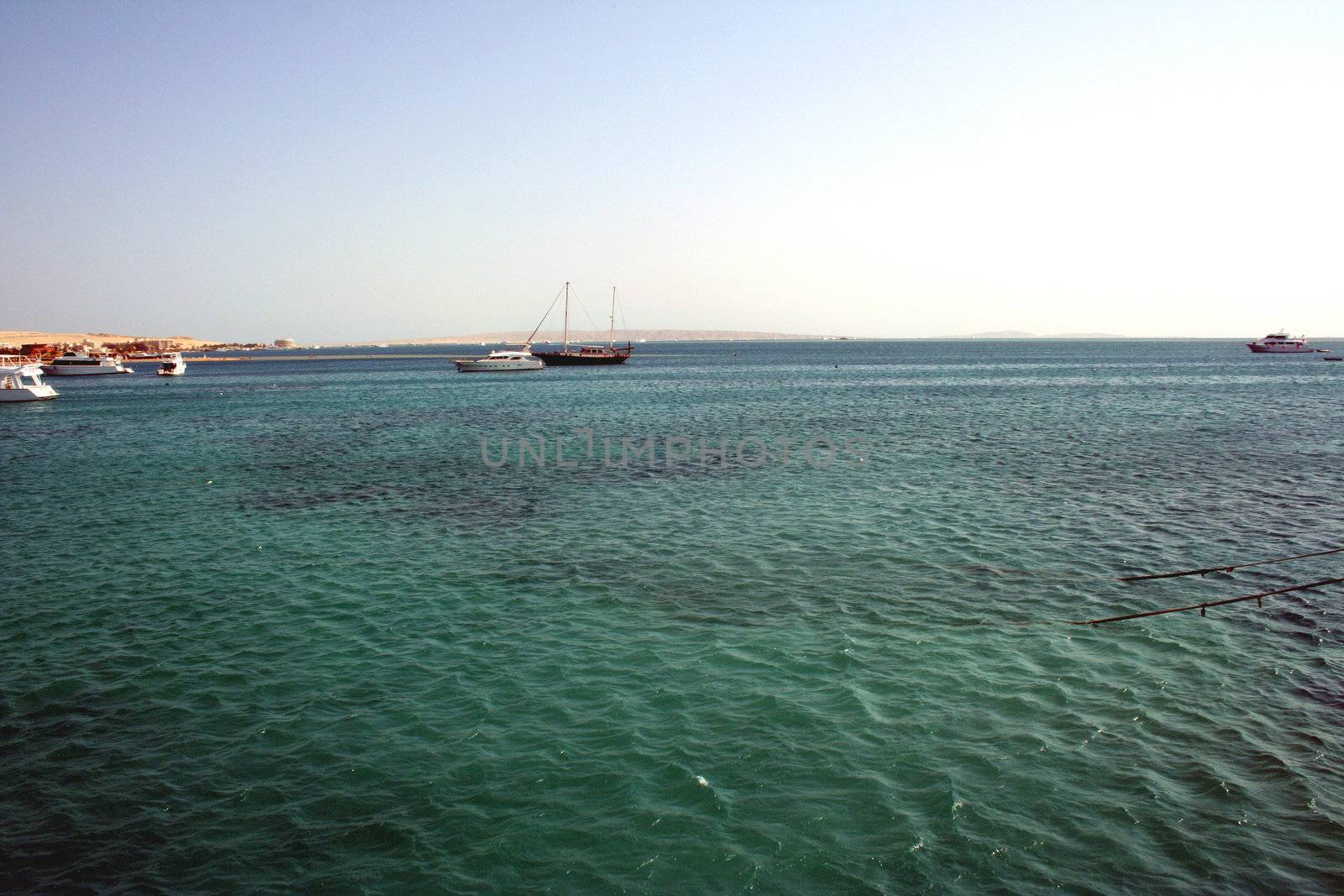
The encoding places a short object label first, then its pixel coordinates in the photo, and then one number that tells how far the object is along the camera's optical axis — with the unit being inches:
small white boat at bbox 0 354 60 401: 3144.7
